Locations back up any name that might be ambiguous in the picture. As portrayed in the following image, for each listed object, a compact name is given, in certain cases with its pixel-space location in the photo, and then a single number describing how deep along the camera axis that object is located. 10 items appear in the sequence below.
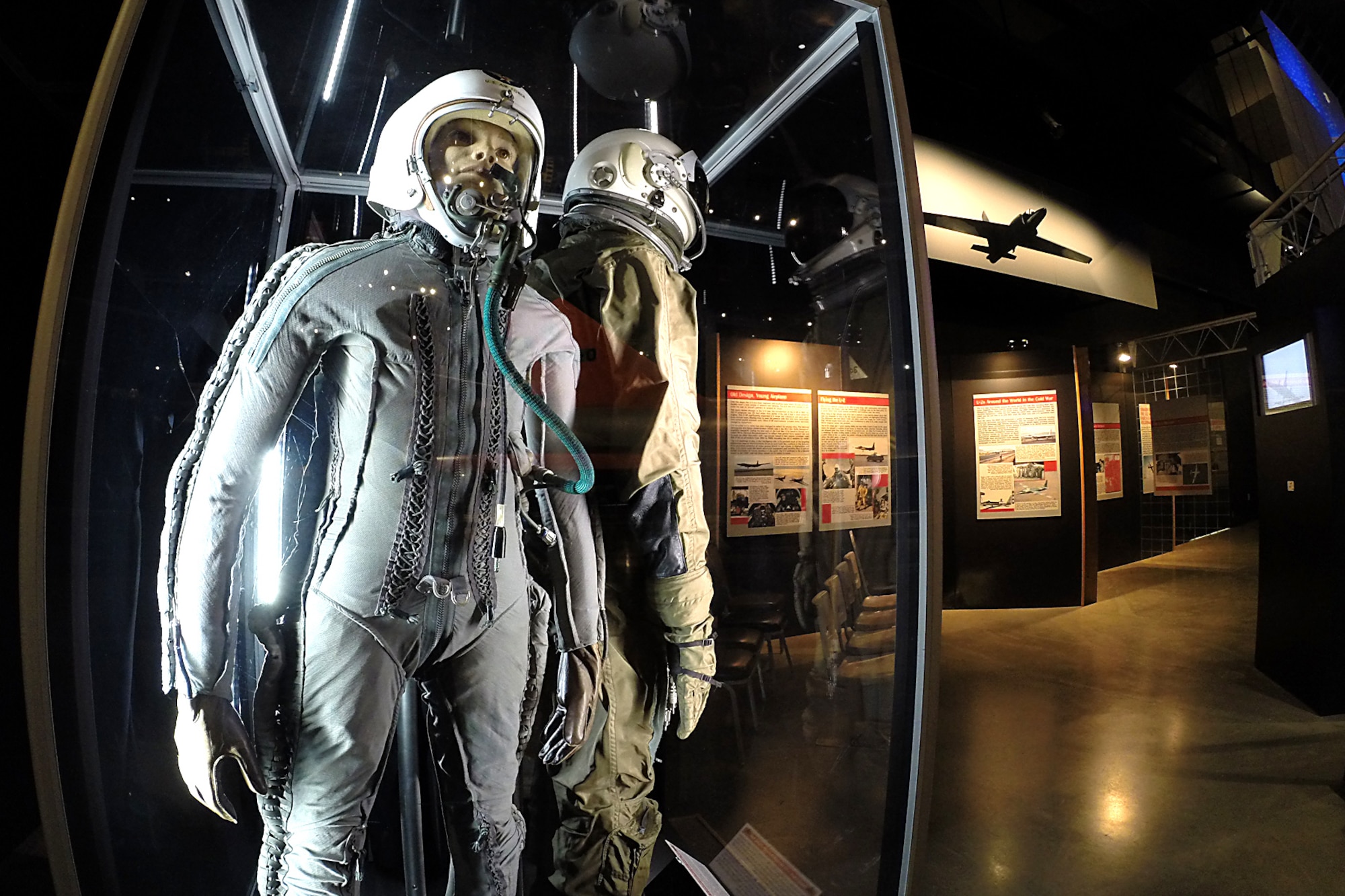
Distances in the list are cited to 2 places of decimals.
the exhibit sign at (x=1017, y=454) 4.67
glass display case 0.84
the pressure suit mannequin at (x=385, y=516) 0.90
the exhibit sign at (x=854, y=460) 1.59
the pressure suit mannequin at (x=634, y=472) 1.36
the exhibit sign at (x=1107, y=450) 4.67
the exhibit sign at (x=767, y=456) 1.68
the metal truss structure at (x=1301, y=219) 2.87
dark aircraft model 3.08
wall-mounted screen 2.97
